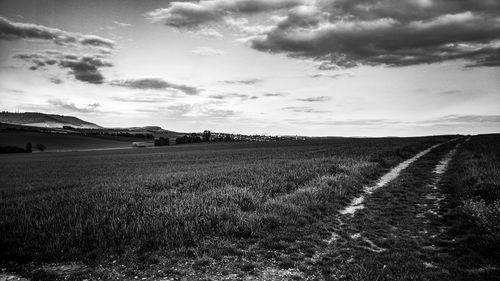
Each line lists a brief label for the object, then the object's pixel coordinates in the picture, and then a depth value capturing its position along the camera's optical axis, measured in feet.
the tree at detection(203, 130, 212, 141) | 521.00
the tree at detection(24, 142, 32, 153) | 338.40
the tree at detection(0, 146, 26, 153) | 324.41
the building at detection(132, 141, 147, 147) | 411.21
